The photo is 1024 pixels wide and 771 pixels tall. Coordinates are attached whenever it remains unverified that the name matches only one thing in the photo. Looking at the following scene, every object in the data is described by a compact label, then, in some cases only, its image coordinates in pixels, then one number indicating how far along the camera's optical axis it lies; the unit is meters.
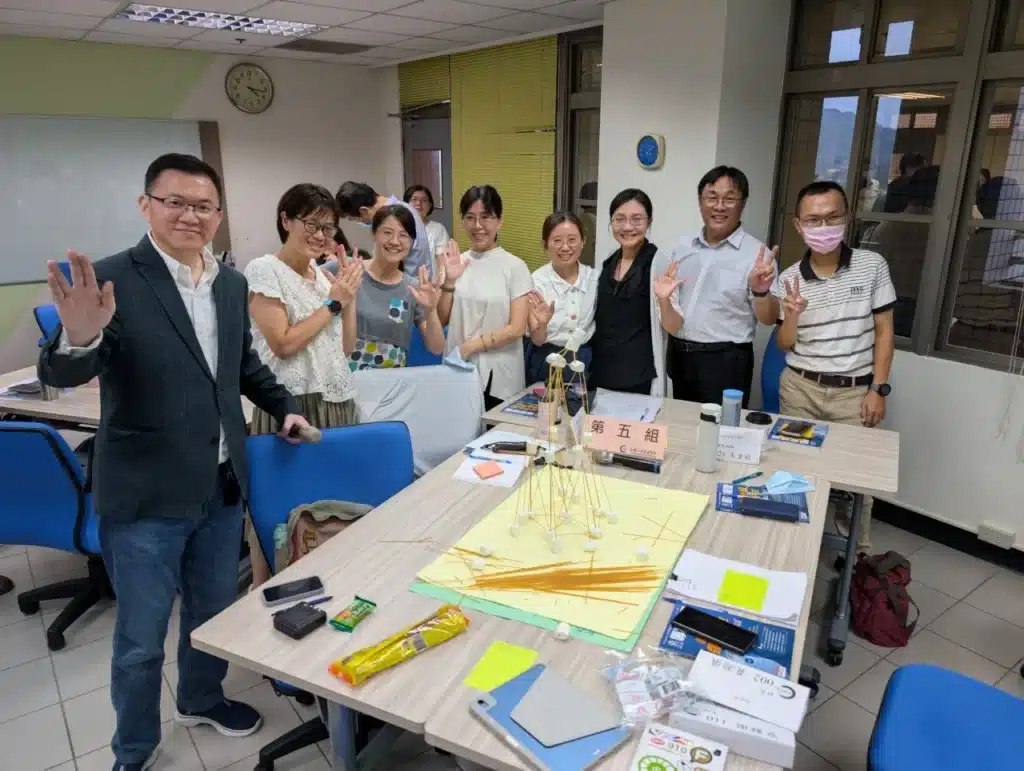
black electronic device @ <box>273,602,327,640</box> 1.38
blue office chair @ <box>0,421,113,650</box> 2.27
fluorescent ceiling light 4.49
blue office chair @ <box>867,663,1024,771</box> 1.44
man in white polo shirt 2.71
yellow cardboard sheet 1.48
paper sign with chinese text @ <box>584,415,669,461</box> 2.13
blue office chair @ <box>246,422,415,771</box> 1.96
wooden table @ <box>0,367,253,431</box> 2.92
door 6.51
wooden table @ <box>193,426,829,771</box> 1.21
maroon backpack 2.64
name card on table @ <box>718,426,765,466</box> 2.27
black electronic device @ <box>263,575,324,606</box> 1.49
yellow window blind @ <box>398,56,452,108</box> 6.24
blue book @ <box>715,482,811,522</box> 1.95
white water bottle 2.18
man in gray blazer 1.62
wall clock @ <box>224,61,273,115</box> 6.14
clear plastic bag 1.19
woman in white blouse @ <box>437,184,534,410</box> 2.92
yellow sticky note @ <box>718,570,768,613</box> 1.50
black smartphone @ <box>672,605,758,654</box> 1.36
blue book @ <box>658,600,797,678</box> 1.32
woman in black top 2.87
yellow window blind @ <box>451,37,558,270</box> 5.36
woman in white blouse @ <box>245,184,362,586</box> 2.18
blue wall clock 4.06
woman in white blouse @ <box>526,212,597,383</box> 2.85
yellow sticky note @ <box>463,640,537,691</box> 1.27
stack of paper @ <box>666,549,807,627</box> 1.48
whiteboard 5.34
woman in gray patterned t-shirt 2.70
